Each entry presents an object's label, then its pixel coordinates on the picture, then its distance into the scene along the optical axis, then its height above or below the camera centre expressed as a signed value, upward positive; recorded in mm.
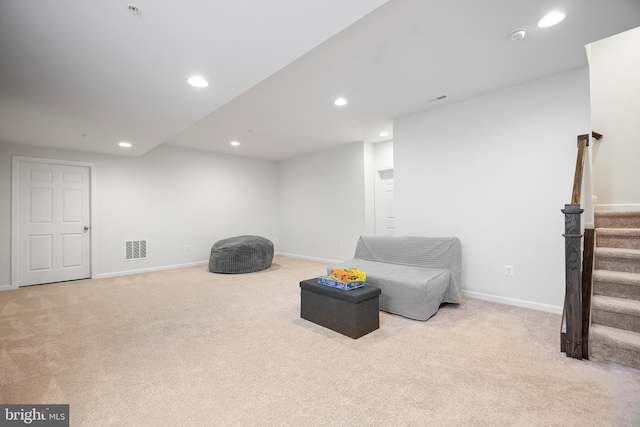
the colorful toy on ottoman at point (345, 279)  2684 -635
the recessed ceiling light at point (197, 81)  2360 +1114
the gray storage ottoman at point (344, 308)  2479 -876
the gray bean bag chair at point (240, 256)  5230 -817
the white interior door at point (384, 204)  5727 +193
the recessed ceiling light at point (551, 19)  2053 +1444
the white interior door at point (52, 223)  4500 -182
